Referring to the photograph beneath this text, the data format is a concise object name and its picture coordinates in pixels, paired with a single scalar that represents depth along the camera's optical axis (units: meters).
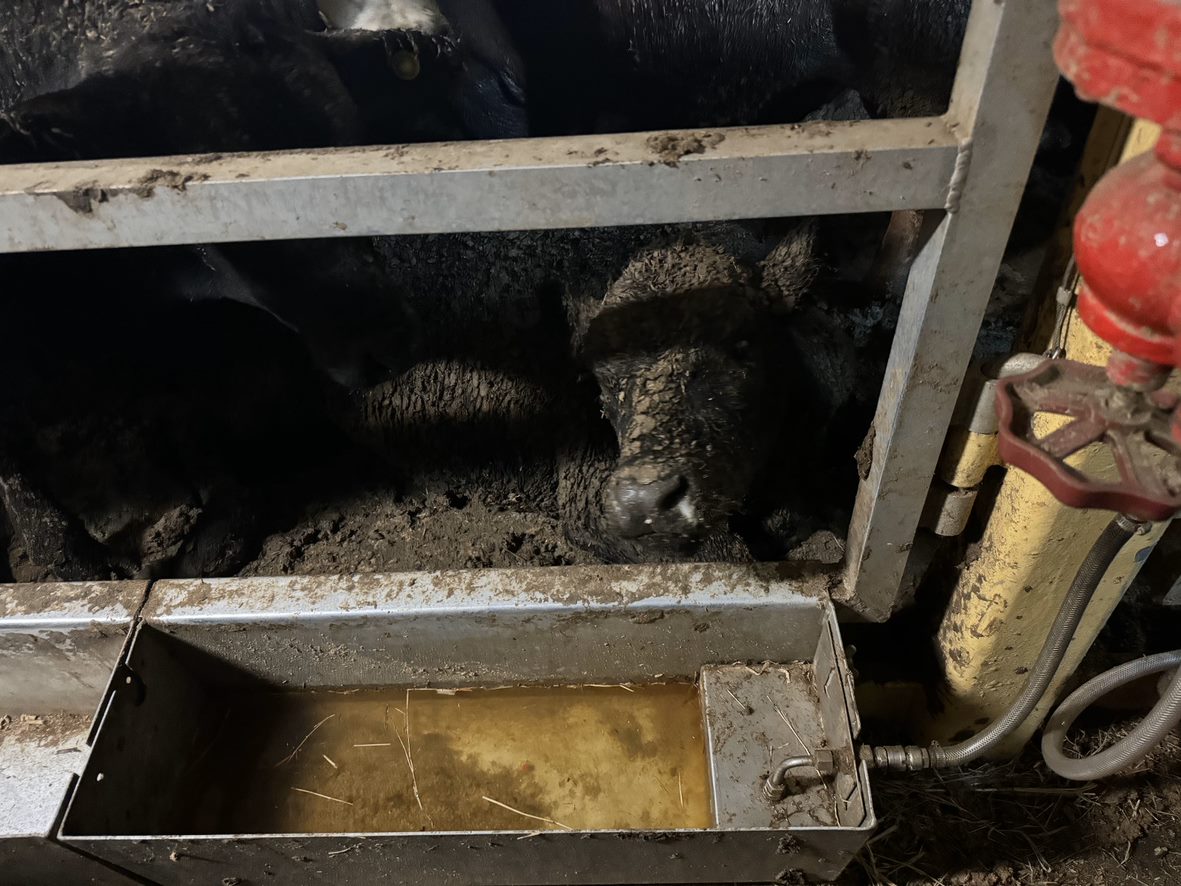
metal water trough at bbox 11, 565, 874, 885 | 1.29
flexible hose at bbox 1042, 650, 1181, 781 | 1.19
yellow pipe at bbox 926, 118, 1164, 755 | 1.13
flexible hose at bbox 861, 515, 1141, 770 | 1.04
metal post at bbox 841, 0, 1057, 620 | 0.80
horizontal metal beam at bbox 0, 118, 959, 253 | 0.89
